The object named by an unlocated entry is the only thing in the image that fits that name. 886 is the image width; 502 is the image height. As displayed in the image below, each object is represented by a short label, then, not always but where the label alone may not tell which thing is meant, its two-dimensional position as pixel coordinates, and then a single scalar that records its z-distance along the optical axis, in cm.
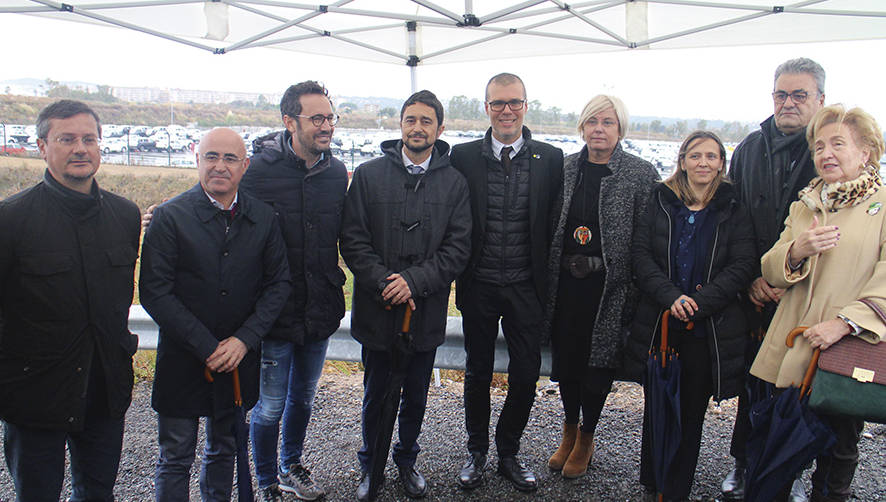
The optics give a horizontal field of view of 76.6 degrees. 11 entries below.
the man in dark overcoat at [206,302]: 242
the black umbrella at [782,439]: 236
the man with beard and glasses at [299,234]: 284
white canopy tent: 372
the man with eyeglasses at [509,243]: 307
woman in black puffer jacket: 285
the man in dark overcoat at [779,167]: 296
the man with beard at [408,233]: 291
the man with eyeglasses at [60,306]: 210
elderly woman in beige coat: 239
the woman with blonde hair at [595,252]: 305
